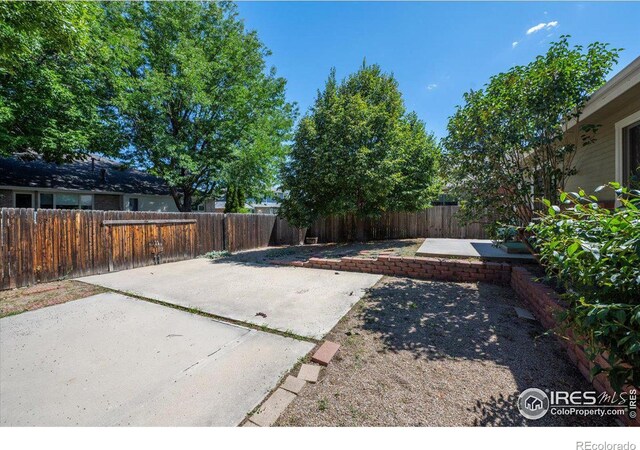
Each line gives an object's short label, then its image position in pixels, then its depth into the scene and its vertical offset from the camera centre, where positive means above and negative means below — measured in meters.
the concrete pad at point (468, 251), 5.59 -0.84
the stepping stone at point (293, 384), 2.12 -1.39
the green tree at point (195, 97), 11.11 +5.77
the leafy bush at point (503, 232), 3.10 -0.20
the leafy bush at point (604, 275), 1.33 -0.34
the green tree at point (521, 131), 4.11 +1.55
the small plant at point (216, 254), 9.33 -1.25
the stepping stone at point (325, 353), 2.52 -1.37
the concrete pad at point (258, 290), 3.65 -1.35
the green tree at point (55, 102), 8.19 +4.20
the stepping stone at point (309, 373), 2.26 -1.39
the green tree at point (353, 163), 8.77 +2.04
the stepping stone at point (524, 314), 3.47 -1.33
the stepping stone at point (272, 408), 1.81 -1.40
